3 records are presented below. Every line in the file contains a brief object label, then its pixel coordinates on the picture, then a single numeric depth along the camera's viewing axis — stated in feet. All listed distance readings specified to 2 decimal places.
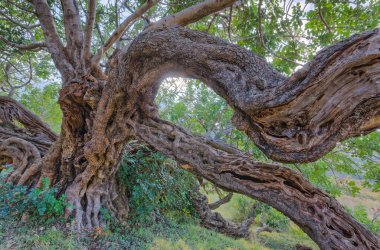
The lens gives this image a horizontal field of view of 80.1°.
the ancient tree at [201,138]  4.84
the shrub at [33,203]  9.70
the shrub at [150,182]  13.34
